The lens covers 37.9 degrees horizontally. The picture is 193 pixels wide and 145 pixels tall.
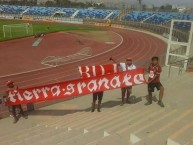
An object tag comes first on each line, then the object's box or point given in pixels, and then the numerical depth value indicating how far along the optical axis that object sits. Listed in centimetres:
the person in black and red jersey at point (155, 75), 980
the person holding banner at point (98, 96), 1054
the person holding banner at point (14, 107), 1040
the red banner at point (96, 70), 1044
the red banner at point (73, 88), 1034
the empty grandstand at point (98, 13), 5841
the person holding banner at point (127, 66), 1082
